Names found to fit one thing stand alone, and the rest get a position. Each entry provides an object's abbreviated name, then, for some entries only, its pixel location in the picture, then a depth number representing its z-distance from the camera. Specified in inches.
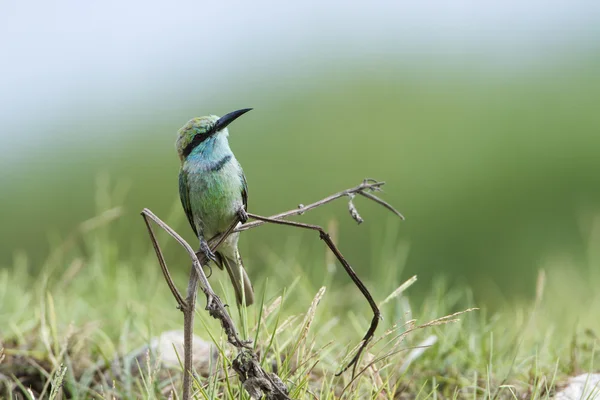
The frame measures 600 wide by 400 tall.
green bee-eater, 227.5
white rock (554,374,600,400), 214.7
